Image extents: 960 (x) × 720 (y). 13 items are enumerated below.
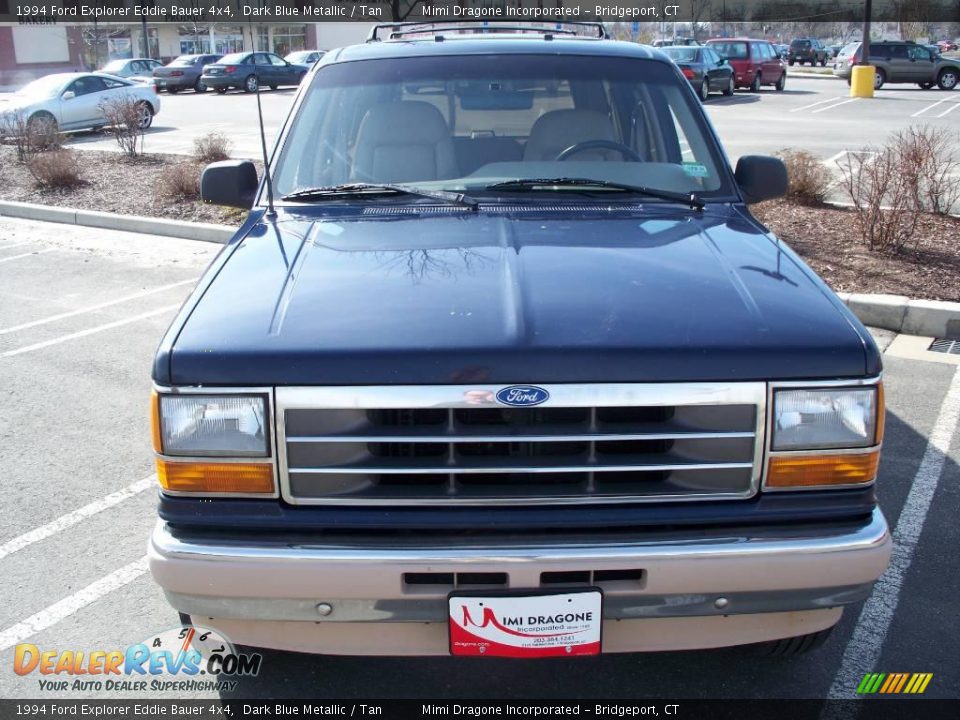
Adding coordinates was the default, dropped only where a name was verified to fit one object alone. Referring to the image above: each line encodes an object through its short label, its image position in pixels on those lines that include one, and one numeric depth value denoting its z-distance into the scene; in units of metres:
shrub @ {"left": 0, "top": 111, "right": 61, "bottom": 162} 14.66
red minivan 30.42
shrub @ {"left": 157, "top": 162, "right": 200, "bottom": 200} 11.65
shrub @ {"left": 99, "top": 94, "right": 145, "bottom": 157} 15.43
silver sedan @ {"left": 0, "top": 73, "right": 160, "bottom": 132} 19.80
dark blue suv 2.40
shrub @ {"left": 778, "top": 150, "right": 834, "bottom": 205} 9.55
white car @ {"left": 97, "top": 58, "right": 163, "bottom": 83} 33.92
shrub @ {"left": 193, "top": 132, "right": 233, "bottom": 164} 13.81
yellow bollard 27.89
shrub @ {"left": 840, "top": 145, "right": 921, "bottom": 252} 7.73
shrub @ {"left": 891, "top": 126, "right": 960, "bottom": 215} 7.86
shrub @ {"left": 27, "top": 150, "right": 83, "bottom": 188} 13.09
